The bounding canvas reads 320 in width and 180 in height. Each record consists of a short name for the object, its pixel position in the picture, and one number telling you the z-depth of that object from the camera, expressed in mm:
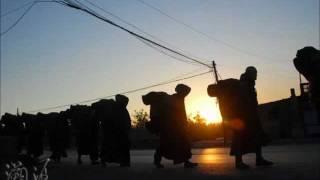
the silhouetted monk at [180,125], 6360
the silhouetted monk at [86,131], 8764
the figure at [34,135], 10710
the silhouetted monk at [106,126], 7621
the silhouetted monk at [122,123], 7593
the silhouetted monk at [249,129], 5406
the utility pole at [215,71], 22262
